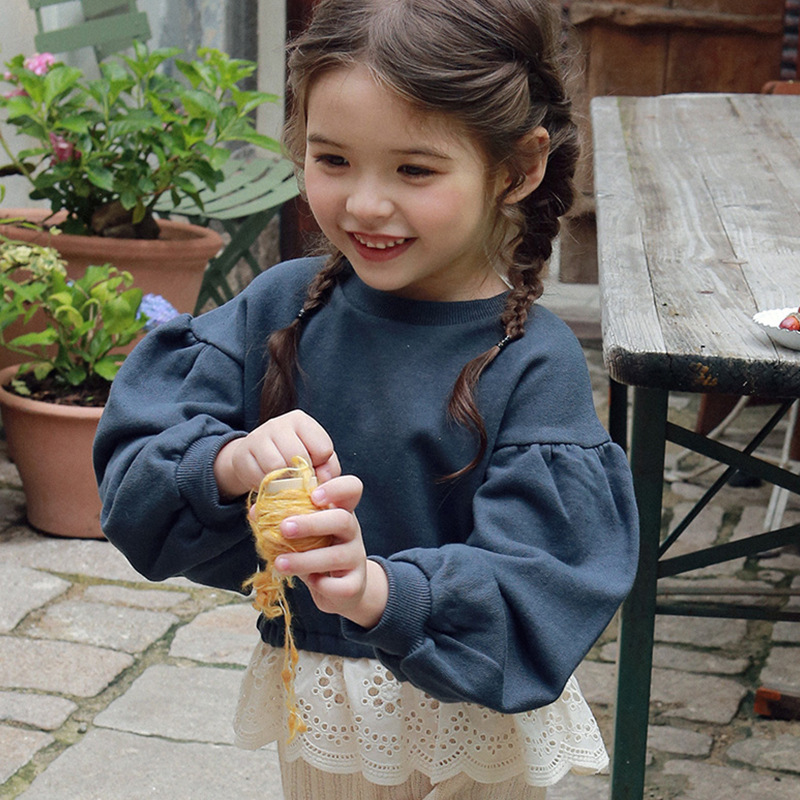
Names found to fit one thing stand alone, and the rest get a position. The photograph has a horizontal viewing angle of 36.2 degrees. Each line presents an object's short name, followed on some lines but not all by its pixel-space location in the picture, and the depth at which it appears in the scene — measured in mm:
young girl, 1185
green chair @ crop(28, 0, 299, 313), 4129
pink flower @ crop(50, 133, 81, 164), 3527
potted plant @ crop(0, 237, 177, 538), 3148
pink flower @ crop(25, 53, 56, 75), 3637
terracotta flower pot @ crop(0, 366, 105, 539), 3174
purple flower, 3305
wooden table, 1396
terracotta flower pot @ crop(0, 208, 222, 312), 3609
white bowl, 1413
